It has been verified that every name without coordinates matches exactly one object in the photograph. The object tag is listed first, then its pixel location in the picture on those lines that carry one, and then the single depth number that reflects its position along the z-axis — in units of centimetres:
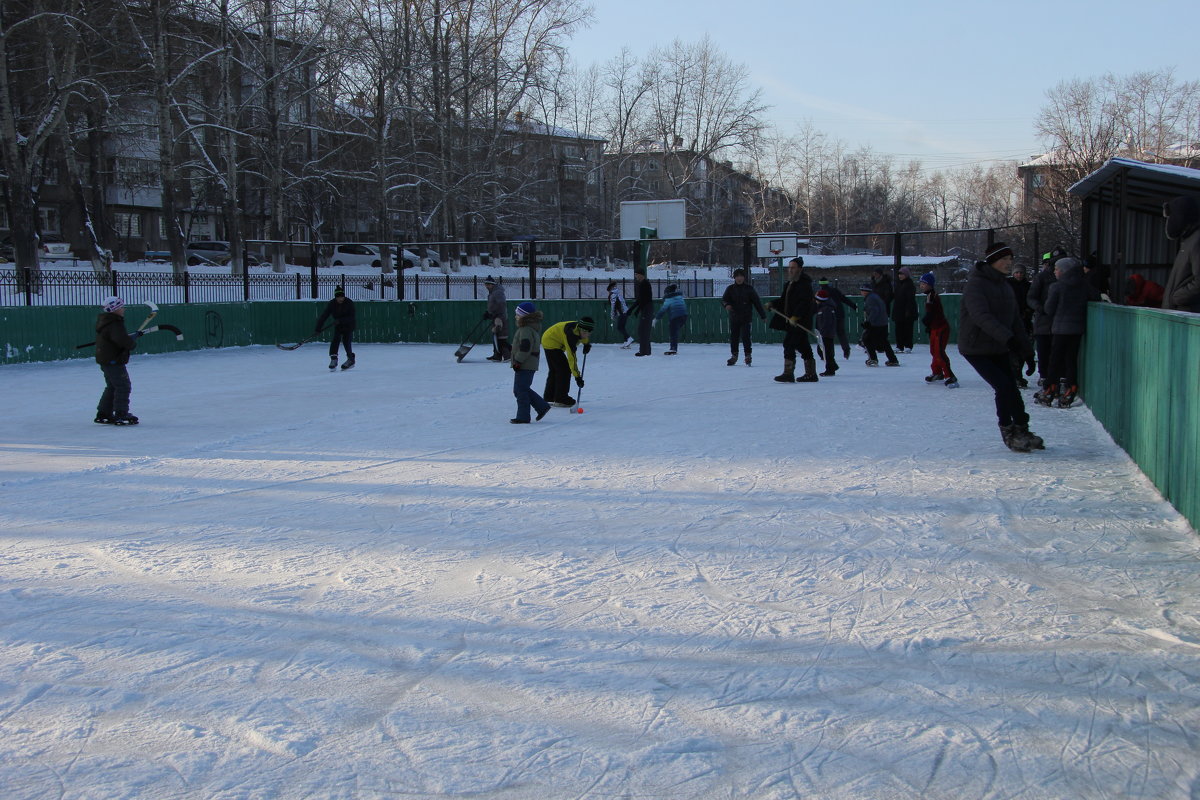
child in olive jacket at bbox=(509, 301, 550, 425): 1006
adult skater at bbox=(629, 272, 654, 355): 1948
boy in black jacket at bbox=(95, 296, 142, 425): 1027
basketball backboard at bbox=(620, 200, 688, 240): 2717
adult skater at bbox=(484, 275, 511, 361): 1798
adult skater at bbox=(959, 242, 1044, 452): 793
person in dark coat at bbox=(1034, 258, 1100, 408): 995
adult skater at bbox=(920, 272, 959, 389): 1273
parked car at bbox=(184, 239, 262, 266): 3984
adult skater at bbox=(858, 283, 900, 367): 1630
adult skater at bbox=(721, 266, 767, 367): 1634
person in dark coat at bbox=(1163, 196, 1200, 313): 738
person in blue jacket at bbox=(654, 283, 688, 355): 1988
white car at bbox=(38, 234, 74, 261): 3680
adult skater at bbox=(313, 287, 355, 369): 1658
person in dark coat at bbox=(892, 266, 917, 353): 1666
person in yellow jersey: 1046
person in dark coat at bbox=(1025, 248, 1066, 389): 1084
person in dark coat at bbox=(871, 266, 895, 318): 1738
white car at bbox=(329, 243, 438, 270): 4541
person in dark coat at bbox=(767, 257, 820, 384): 1348
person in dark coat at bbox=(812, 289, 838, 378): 1459
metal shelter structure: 985
